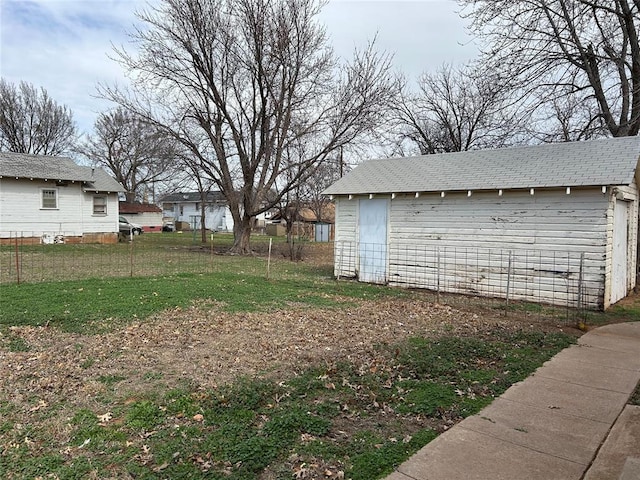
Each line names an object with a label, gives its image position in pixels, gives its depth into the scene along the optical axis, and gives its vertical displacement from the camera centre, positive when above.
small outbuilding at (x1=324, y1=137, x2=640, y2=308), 9.09 +0.16
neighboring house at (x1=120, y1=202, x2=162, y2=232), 42.50 +1.01
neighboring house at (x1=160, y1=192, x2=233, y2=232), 51.37 +1.65
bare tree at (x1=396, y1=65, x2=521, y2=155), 24.53 +6.49
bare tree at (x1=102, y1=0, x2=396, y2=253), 18.20 +6.19
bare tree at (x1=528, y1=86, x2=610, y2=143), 16.34 +4.25
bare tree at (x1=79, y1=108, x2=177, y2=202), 36.50 +6.35
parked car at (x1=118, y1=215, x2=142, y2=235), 30.20 -0.20
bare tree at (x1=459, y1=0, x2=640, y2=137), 11.78 +5.54
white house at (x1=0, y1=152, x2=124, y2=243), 20.25 +1.16
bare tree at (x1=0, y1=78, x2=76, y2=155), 32.06 +8.05
